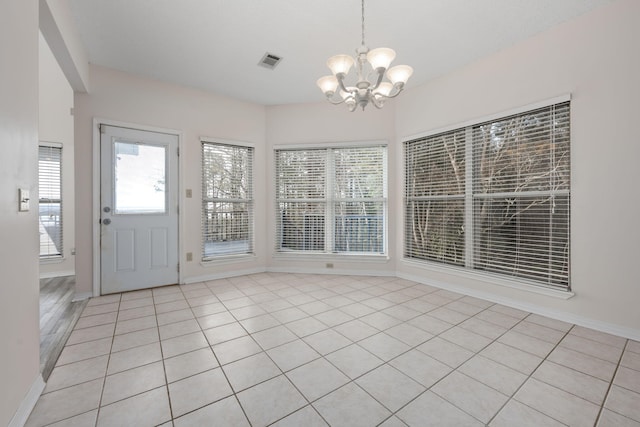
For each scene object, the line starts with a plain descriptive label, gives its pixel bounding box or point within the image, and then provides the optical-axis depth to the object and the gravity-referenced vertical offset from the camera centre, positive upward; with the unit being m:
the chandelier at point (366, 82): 2.02 +1.10
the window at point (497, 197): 2.67 +0.19
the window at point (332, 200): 4.26 +0.21
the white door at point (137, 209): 3.36 +0.05
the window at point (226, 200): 4.07 +0.21
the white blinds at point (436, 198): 3.46 +0.20
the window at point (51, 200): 4.24 +0.20
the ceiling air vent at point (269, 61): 3.10 +1.79
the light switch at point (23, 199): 1.40 +0.07
